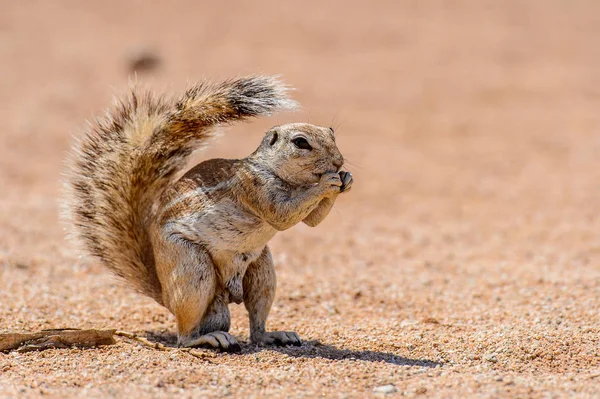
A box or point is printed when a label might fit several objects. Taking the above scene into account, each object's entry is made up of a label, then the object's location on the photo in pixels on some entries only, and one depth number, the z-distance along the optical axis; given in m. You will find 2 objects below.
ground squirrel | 10.28
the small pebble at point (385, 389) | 8.62
